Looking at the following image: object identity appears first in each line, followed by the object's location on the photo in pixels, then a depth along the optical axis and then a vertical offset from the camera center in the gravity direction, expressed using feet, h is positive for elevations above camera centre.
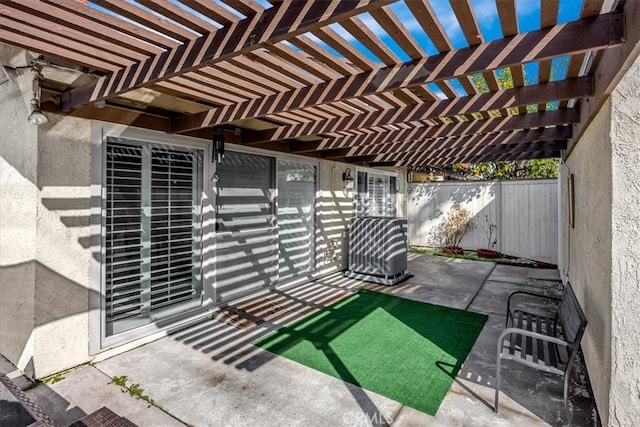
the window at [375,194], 30.83 +2.11
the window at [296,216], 22.17 -0.11
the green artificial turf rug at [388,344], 11.14 -5.48
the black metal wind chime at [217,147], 16.65 +3.37
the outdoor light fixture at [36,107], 10.34 +3.40
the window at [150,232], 13.37 -0.79
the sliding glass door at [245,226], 18.03 -0.66
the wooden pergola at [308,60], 6.70 +4.15
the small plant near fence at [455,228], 36.55 -1.48
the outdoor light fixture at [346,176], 27.94 +3.24
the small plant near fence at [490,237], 34.47 -2.38
